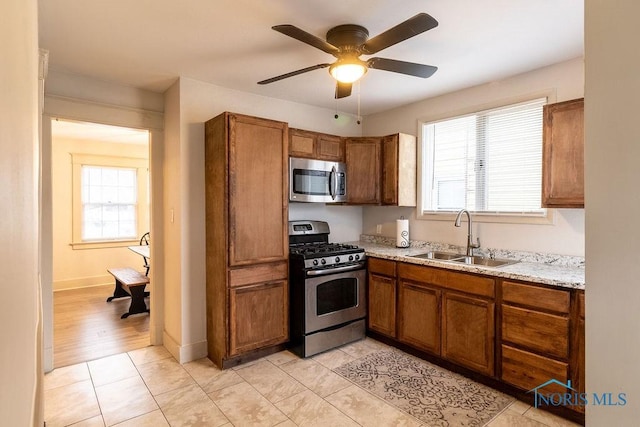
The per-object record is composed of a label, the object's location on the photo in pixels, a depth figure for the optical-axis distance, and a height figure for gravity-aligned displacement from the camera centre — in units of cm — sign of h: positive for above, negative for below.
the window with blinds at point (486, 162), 305 +46
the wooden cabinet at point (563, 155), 246 +39
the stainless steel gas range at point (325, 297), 321 -89
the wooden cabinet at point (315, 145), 357 +68
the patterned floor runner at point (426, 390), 234 -142
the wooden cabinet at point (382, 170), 383 +43
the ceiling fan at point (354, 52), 202 +97
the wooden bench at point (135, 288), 433 -105
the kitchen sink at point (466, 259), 311 -50
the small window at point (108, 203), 599 +8
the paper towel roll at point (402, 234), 391 -31
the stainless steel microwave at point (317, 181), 351 +29
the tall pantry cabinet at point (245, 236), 295 -26
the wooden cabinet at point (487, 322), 226 -91
